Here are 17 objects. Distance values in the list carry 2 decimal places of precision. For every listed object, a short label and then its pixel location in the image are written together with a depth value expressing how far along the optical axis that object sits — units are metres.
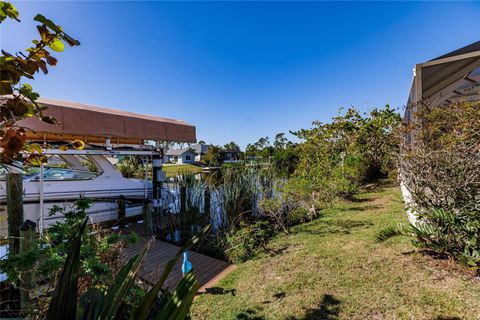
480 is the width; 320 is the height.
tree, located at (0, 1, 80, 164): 0.77
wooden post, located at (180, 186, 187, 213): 5.81
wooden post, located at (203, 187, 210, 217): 5.67
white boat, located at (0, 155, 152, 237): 4.74
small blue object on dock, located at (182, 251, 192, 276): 2.66
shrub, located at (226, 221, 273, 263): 4.12
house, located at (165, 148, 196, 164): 42.97
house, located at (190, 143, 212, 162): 45.75
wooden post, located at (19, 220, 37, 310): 1.90
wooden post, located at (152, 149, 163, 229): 5.93
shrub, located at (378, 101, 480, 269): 2.60
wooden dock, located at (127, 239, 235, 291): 3.31
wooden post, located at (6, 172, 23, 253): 2.50
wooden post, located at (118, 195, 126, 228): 5.64
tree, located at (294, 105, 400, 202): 8.13
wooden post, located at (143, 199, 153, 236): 5.09
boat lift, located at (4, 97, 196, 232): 3.39
